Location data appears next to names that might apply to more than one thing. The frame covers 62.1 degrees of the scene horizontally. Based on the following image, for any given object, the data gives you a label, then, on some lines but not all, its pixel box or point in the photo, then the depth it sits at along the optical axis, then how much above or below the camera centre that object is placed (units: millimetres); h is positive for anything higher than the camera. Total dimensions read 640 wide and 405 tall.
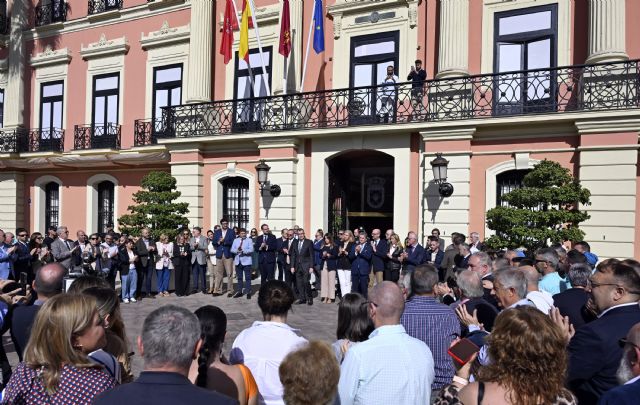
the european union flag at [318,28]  15430 +5143
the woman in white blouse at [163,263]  13305 -1520
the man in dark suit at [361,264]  12375 -1378
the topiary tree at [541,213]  10134 -113
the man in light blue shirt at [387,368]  3068 -955
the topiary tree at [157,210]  14133 -210
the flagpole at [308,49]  15852 +4674
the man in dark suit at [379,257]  12422 -1218
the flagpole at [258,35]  15816 +5154
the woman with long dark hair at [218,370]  2928 -938
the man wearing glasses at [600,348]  3180 -851
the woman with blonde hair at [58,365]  2525 -796
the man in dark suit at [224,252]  13766 -1267
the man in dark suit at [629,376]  2342 -778
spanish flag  15922 +5076
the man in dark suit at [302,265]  12617 -1459
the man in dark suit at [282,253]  13305 -1244
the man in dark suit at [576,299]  4297 -773
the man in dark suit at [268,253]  13312 -1242
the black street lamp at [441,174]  13367 +800
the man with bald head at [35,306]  3854 -782
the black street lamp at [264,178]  15648 +754
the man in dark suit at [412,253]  11914 -1076
